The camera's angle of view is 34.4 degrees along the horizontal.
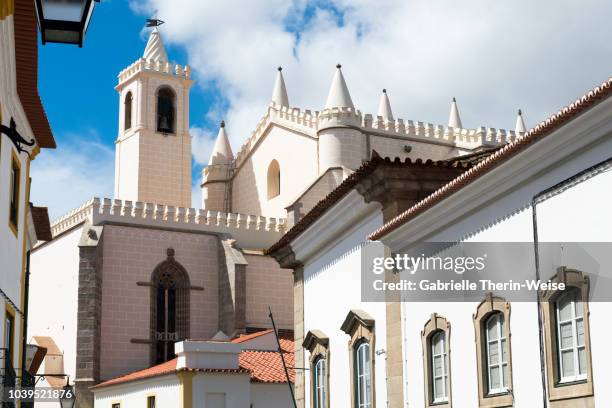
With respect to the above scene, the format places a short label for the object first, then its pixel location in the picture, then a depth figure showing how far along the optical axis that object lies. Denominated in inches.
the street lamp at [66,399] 685.0
